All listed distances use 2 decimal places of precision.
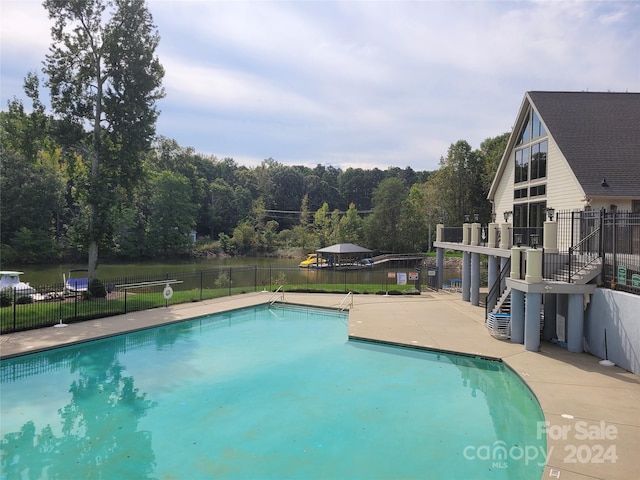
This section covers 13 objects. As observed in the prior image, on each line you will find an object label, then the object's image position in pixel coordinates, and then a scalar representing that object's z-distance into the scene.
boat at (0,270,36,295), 22.18
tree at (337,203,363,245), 61.80
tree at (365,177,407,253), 61.19
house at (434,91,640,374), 11.90
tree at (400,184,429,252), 60.81
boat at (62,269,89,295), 21.48
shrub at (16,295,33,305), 18.48
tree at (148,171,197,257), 61.09
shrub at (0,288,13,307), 17.53
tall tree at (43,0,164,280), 20.30
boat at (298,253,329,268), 48.48
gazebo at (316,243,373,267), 41.34
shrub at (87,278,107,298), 20.08
